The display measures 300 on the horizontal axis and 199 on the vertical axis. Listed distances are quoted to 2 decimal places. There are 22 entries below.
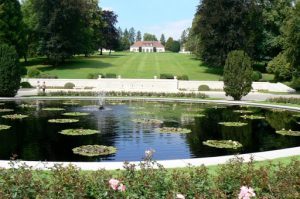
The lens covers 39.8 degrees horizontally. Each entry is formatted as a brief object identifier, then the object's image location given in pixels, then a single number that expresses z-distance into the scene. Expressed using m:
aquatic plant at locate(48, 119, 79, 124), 23.95
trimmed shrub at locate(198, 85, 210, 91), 53.70
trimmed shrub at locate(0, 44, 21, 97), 38.28
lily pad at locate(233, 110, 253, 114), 30.83
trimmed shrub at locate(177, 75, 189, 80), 60.22
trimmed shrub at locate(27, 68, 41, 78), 59.77
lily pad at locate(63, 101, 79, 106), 35.36
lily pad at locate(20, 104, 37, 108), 32.53
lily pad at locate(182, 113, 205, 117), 28.27
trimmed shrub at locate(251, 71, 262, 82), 61.56
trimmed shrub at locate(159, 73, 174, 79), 61.00
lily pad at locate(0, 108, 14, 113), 28.74
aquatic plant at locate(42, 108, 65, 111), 30.58
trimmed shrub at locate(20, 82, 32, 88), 51.82
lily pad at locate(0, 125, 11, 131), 21.10
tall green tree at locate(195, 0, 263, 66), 64.12
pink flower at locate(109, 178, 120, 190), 7.23
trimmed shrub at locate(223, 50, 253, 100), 40.03
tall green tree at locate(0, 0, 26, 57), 65.94
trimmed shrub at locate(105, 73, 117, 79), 60.88
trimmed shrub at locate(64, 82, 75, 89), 53.44
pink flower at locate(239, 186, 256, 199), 6.64
